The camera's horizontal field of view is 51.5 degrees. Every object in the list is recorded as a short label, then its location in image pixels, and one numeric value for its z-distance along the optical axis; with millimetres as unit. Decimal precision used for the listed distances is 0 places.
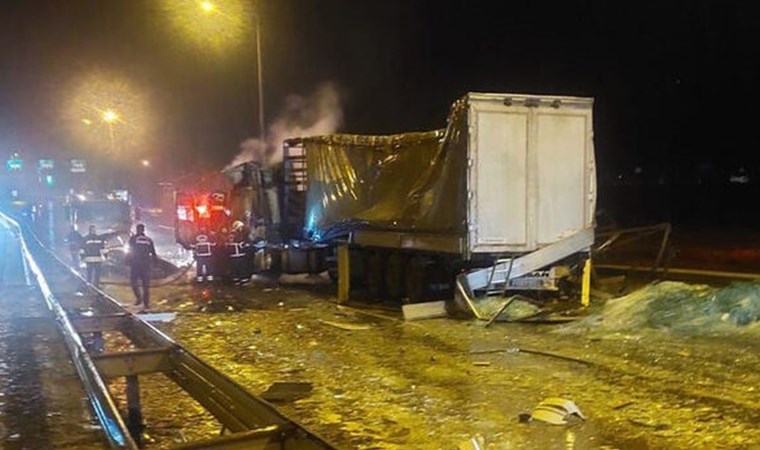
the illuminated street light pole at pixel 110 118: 39016
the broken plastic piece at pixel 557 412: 7230
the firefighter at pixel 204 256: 19797
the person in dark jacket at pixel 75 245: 22172
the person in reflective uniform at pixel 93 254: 17719
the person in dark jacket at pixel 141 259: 15156
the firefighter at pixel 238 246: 19875
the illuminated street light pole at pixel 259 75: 22453
